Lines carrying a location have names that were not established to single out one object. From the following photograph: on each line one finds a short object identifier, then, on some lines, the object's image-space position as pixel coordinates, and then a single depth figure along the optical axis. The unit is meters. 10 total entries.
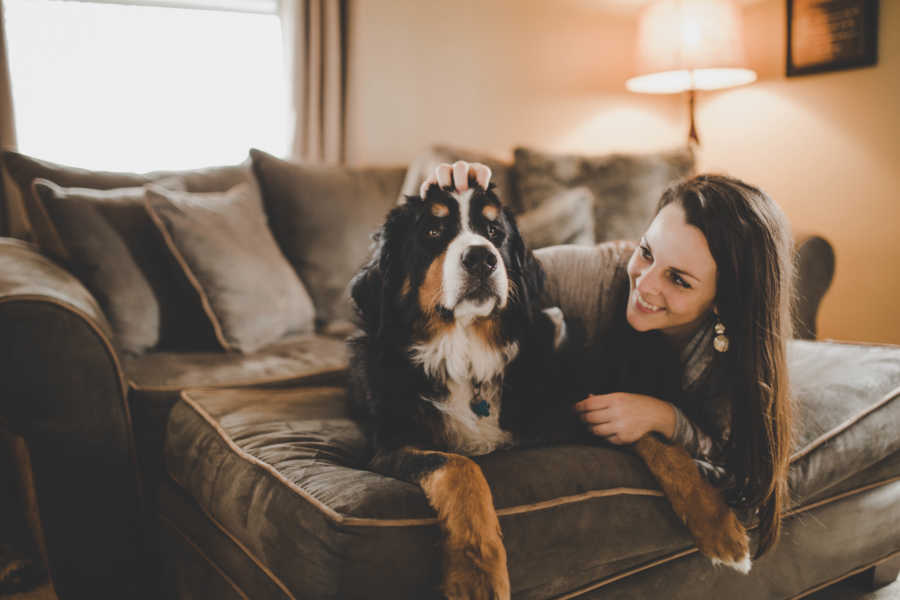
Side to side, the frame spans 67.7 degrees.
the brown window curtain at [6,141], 2.77
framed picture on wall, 3.13
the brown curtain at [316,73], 3.17
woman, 1.34
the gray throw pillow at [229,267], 2.15
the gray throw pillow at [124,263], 2.08
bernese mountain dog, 1.32
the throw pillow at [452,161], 2.74
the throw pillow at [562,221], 2.54
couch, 1.16
